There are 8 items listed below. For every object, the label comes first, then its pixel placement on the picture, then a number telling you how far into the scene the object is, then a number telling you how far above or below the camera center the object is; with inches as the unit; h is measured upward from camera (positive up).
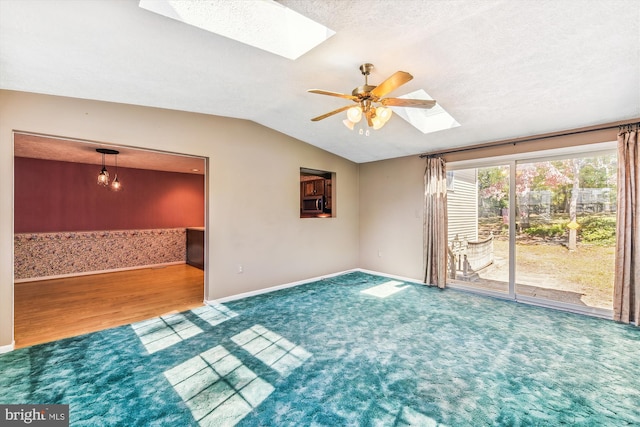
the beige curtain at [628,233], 131.8 -9.6
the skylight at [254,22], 80.1 +60.6
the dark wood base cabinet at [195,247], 265.1 -36.8
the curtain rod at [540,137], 134.6 +43.1
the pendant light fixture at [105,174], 195.2 +27.2
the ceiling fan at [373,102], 92.5 +38.4
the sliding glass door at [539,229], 148.6 -9.6
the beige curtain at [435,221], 194.2 -6.6
